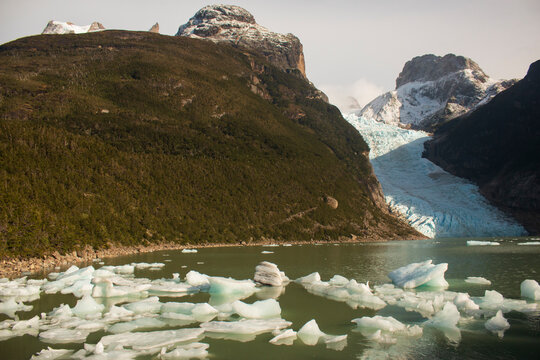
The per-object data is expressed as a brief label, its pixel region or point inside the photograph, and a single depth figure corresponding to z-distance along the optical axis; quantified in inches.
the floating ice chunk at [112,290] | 813.2
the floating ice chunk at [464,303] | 651.5
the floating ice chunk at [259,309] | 619.5
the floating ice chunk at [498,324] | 559.2
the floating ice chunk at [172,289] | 853.2
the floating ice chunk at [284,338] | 522.2
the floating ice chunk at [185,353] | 464.8
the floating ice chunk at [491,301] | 674.8
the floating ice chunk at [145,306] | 676.1
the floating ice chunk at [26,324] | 576.4
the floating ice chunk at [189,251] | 1721.8
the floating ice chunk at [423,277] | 877.8
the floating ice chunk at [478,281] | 924.5
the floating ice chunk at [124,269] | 1114.1
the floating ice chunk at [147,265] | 1233.4
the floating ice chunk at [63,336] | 528.1
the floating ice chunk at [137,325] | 570.3
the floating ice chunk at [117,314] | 627.5
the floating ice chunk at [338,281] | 906.1
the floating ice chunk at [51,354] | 464.1
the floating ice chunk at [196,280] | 902.4
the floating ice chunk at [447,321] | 559.5
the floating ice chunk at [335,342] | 505.8
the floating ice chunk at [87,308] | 656.4
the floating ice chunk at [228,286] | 837.8
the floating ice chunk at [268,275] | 944.9
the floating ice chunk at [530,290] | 730.8
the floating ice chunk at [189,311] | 636.1
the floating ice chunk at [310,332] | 532.4
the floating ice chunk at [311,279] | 936.9
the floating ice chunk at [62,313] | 636.3
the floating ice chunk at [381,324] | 557.6
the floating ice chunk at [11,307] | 688.7
